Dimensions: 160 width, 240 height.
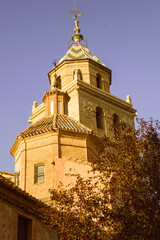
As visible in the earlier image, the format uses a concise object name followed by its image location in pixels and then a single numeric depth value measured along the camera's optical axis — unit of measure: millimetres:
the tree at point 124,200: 9477
